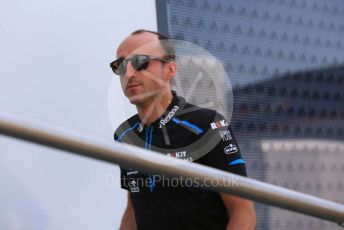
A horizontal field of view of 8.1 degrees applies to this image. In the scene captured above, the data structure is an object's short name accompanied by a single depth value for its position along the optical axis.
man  7.32
